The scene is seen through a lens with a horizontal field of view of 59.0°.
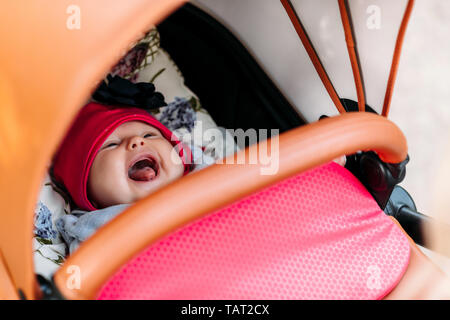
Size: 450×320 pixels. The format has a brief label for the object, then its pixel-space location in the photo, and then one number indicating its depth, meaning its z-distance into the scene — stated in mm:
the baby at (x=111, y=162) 976
